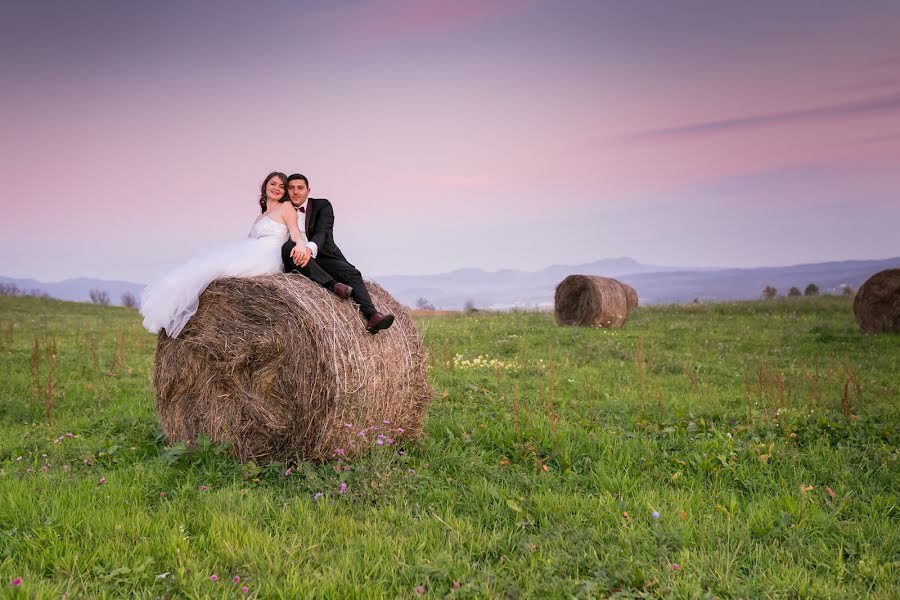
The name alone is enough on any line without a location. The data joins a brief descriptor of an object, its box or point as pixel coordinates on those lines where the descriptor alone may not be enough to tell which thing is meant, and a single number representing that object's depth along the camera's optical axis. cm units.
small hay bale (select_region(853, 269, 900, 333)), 1764
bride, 658
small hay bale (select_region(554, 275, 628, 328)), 1967
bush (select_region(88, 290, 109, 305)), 4462
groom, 679
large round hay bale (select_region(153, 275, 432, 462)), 627
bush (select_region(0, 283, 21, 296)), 3902
